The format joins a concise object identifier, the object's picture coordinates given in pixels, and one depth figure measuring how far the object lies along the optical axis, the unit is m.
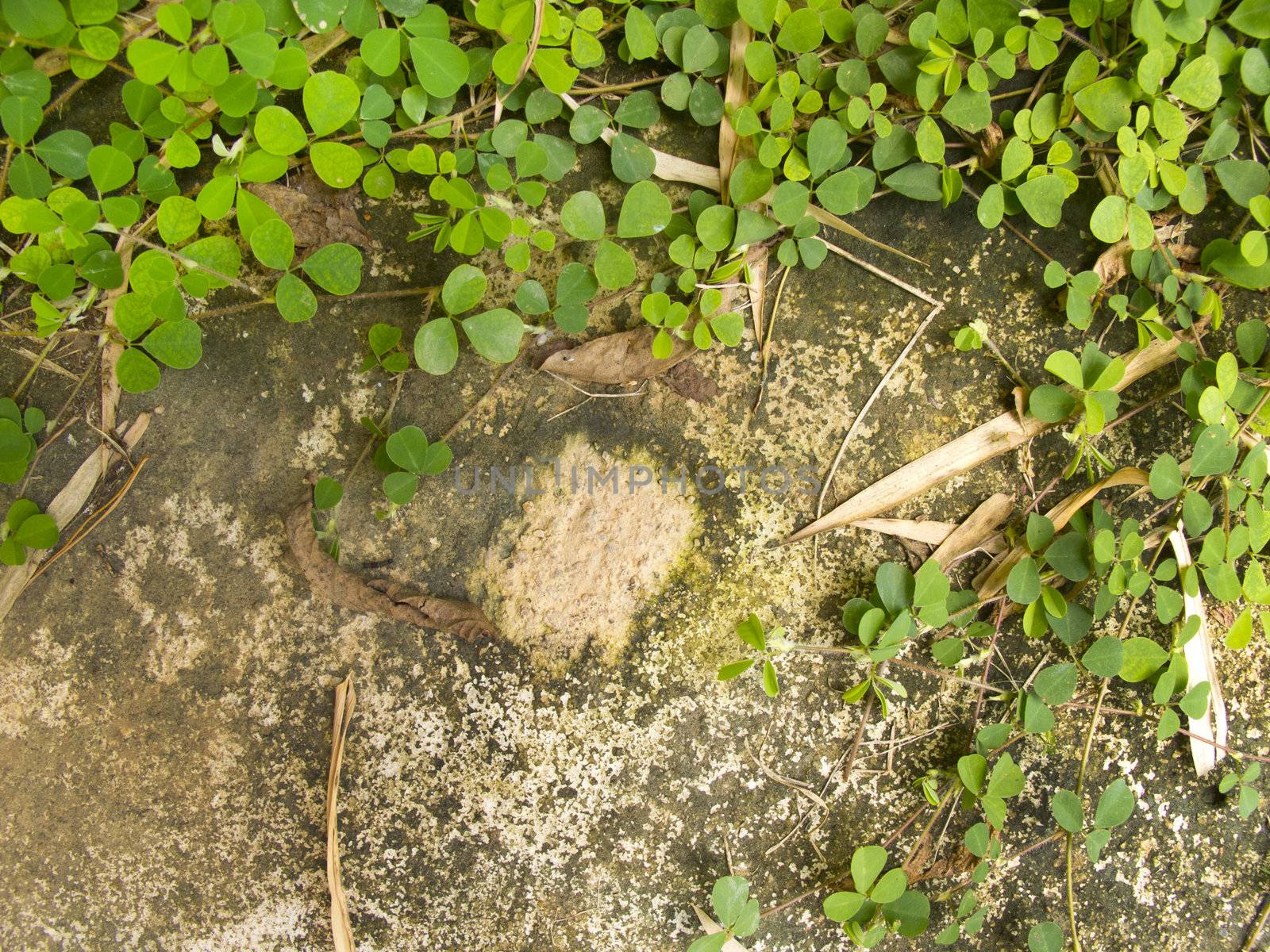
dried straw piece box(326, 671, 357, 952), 0.35
